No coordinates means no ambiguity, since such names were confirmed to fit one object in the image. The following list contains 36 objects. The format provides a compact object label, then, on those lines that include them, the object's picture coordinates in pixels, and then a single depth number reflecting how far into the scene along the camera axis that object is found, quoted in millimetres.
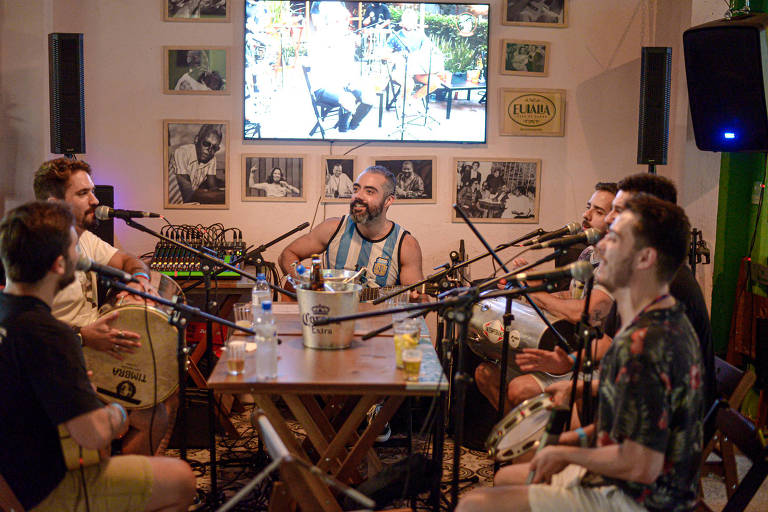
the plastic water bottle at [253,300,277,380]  2625
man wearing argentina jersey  4668
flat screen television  5270
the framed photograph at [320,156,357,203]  5434
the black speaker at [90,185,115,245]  4883
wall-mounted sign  5461
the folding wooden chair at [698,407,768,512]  2730
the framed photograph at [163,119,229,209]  5363
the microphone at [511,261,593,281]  2289
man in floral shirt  2041
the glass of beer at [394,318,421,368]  2754
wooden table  2586
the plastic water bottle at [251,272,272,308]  3389
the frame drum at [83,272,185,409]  3158
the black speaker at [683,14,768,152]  4250
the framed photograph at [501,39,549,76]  5418
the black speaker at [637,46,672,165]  4875
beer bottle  3055
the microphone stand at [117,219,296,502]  3270
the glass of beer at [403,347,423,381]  2678
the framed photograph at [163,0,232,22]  5270
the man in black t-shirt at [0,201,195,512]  2191
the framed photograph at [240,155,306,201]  5402
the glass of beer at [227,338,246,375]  2686
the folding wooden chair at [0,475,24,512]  2281
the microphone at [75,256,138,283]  2441
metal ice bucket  2936
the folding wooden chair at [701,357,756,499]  3074
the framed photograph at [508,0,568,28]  5395
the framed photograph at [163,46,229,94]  5305
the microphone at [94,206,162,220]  3251
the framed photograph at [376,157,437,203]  5480
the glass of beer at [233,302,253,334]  3284
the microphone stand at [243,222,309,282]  3908
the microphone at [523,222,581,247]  3062
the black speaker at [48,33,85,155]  4727
